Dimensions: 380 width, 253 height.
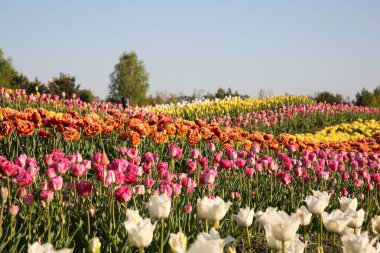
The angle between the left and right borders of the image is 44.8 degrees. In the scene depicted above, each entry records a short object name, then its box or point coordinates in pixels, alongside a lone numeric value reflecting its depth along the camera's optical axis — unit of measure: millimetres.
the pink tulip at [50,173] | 3473
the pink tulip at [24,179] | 3184
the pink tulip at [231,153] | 5444
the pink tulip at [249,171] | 5039
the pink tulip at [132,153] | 4496
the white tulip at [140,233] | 1970
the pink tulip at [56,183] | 3238
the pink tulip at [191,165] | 4592
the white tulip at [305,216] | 2482
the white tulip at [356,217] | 2542
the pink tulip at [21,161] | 3688
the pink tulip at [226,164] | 4801
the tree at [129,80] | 48688
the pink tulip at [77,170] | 3571
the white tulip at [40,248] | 1772
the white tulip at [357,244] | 1827
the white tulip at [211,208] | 2312
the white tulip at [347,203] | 2832
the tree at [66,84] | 25945
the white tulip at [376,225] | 2410
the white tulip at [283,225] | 1952
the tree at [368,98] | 32031
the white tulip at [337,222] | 2406
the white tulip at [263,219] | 2452
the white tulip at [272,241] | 2084
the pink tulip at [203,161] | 4781
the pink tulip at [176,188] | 3744
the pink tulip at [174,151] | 4832
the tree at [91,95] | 39219
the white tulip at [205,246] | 1568
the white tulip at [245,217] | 2535
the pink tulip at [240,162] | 5266
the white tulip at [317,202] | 2639
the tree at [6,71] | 33419
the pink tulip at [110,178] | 3311
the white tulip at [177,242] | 1807
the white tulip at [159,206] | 2326
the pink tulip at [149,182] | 3809
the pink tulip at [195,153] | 5102
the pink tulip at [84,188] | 3043
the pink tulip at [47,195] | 3122
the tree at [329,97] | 29797
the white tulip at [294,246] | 2010
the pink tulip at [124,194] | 3044
